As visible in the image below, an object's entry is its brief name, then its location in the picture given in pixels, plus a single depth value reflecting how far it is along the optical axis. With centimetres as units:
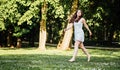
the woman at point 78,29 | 1183
